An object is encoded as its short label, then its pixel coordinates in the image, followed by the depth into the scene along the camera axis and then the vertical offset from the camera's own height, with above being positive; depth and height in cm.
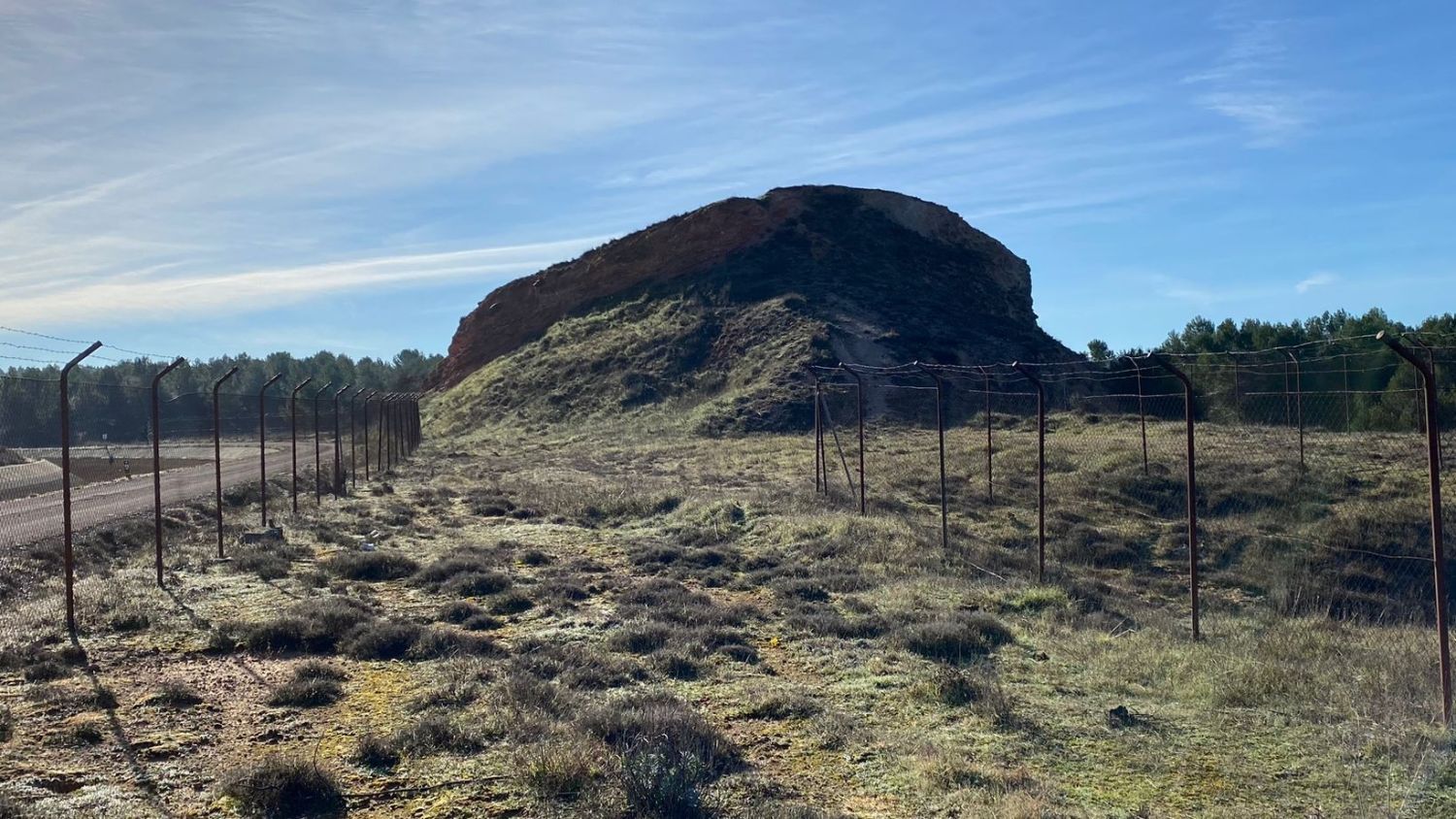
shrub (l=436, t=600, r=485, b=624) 1109 -214
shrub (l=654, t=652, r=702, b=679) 877 -218
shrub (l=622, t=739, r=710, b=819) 552 -204
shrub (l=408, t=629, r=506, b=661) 948 -214
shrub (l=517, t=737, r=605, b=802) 594 -207
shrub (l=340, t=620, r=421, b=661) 954 -210
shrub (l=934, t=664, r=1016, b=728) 715 -211
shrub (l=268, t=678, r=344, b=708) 795 -212
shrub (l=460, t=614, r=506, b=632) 1072 -218
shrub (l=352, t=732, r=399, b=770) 652 -211
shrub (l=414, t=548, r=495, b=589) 1330 -204
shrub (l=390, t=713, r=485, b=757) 671 -211
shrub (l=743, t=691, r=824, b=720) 751 -218
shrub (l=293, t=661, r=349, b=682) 850 -209
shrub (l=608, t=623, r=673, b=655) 965 -215
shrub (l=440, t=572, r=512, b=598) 1259 -210
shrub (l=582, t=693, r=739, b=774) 641 -206
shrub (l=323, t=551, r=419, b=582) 1372 -203
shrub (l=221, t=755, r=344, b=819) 576 -208
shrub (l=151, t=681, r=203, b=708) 791 -211
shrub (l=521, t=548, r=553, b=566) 1496 -213
